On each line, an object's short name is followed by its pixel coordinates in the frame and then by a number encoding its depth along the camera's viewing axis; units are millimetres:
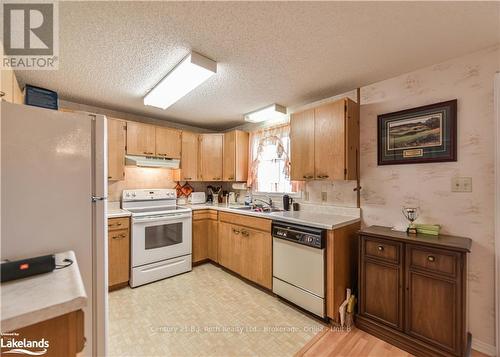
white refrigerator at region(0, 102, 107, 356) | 1108
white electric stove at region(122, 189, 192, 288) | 2773
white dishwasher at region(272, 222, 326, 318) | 2061
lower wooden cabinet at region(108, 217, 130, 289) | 2635
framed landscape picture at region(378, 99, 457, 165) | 1867
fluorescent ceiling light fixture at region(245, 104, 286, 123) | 2992
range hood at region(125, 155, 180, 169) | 3104
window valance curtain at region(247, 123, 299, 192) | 3186
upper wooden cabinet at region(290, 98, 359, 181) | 2256
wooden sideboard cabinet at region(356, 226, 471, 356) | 1557
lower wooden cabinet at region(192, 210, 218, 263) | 3389
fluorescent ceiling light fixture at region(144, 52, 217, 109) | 1803
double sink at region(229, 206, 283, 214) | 2969
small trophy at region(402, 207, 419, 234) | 1915
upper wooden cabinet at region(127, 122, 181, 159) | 3131
